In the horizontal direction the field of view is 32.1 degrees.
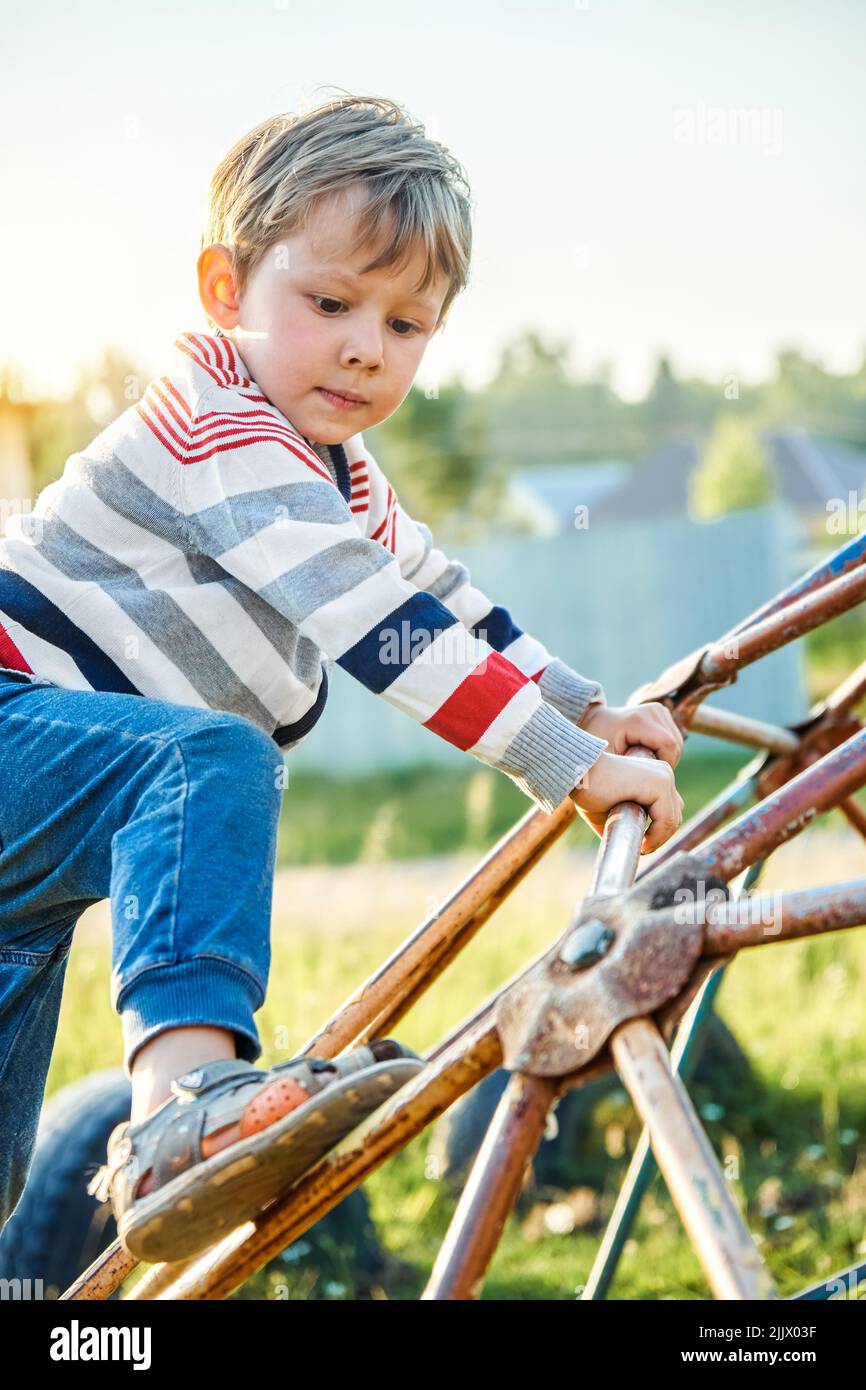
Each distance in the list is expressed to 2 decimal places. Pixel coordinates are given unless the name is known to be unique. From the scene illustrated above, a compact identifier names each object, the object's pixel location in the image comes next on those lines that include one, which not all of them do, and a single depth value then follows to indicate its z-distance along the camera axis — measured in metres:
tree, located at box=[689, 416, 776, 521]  26.17
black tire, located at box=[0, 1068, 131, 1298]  2.23
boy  1.05
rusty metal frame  0.82
